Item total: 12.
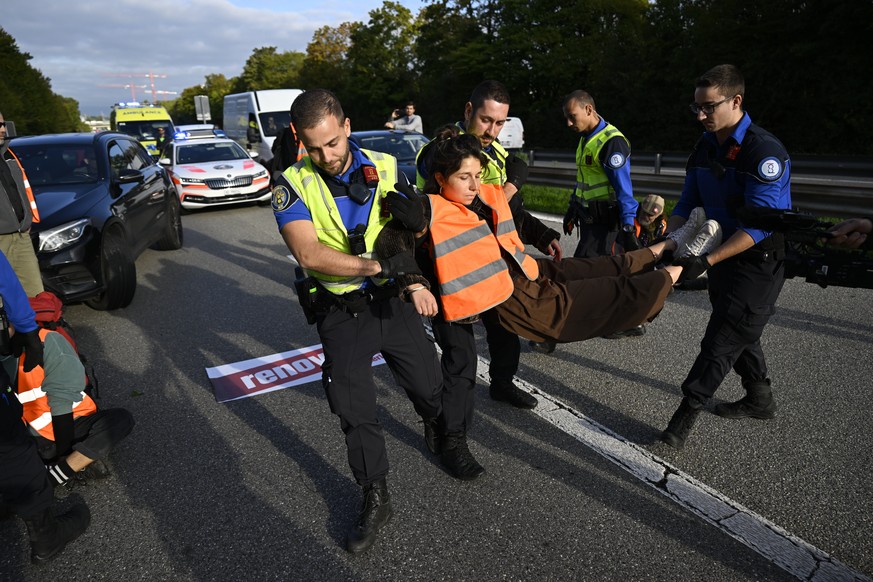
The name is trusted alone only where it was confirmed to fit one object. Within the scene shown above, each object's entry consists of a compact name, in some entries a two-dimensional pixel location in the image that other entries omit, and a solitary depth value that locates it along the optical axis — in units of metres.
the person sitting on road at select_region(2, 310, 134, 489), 2.95
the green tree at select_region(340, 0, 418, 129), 49.31
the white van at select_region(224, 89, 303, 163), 18.30
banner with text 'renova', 4.29
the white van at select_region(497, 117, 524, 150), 23.22
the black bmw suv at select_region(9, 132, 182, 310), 5.58
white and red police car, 12.02
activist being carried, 2.71
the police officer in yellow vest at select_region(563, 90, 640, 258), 4.53
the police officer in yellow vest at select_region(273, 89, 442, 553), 2.47
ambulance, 25.27
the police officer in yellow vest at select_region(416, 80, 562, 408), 3.45
